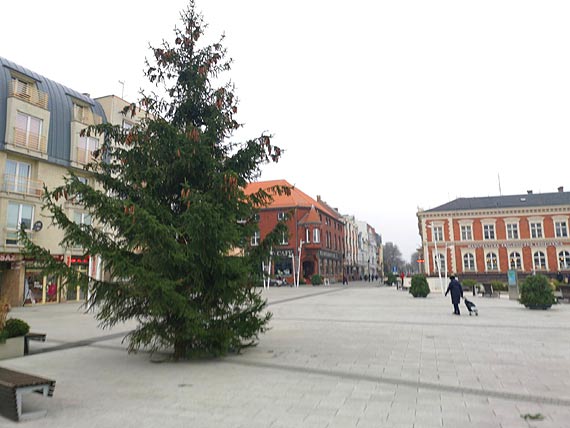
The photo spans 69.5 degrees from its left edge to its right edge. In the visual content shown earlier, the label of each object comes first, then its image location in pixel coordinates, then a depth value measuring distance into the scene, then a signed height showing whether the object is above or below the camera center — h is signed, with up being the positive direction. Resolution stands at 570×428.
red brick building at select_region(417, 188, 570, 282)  56.31 +4.41
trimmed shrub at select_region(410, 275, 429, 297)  27.36 -1.14
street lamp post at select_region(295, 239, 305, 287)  53.03 +1.29
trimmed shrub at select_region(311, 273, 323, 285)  54.19 -0.98
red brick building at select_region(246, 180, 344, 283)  58.59 +4.84
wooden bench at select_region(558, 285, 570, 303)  22.17 -1.39
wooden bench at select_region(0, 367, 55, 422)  4.97 -1.40
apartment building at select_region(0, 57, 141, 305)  23.25 +7.12
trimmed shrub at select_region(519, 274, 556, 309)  18.05 -1.12
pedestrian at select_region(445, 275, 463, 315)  16.58 -0.92
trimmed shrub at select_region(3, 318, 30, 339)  9.13 -1.14
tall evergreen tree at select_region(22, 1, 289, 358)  7.35 +1.07
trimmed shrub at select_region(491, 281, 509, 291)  31.69 -1.38
